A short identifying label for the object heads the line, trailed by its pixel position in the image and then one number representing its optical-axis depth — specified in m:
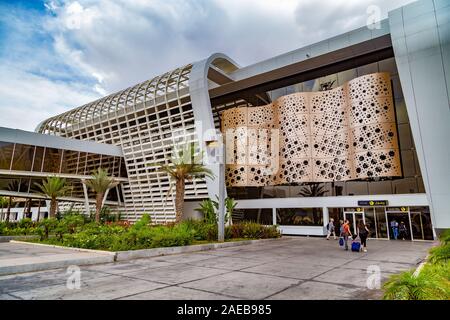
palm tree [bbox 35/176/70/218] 24.56
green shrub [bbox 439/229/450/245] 9.64
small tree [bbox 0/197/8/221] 35.31
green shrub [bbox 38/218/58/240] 17.05
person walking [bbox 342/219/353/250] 15.55
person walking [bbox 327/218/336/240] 22.28
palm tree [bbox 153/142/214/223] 19.34
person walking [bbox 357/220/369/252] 14.52
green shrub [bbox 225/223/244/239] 19.09
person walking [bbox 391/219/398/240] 22.44
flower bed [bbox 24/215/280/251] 12.82
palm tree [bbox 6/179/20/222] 27.08
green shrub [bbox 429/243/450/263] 8.16
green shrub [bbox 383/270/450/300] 4.66
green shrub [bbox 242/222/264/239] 20.14
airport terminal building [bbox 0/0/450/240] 19.98
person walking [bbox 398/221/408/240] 22.06
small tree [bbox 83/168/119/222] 26.73
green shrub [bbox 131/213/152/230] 16.21
